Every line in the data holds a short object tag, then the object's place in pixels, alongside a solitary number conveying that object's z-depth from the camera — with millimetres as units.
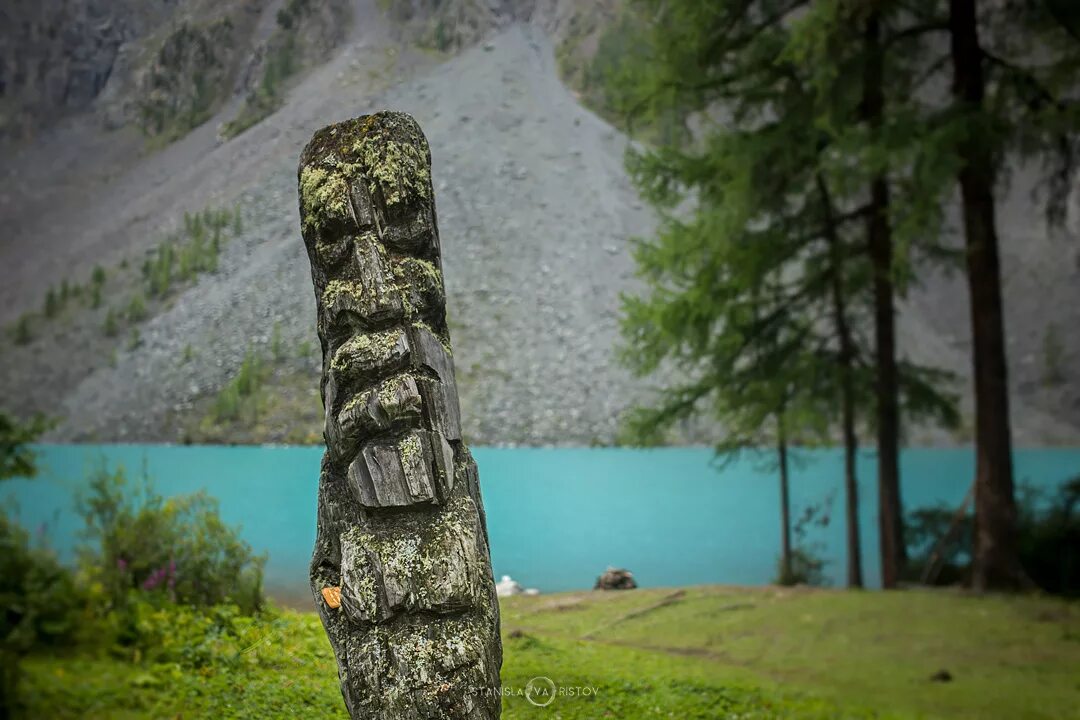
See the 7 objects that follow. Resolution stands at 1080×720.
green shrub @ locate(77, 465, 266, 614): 5562
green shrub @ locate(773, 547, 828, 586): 8953
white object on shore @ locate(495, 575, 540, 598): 6682
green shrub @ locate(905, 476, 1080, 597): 7195
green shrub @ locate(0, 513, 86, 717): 5316
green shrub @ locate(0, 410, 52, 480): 5480
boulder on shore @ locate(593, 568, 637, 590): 7602
